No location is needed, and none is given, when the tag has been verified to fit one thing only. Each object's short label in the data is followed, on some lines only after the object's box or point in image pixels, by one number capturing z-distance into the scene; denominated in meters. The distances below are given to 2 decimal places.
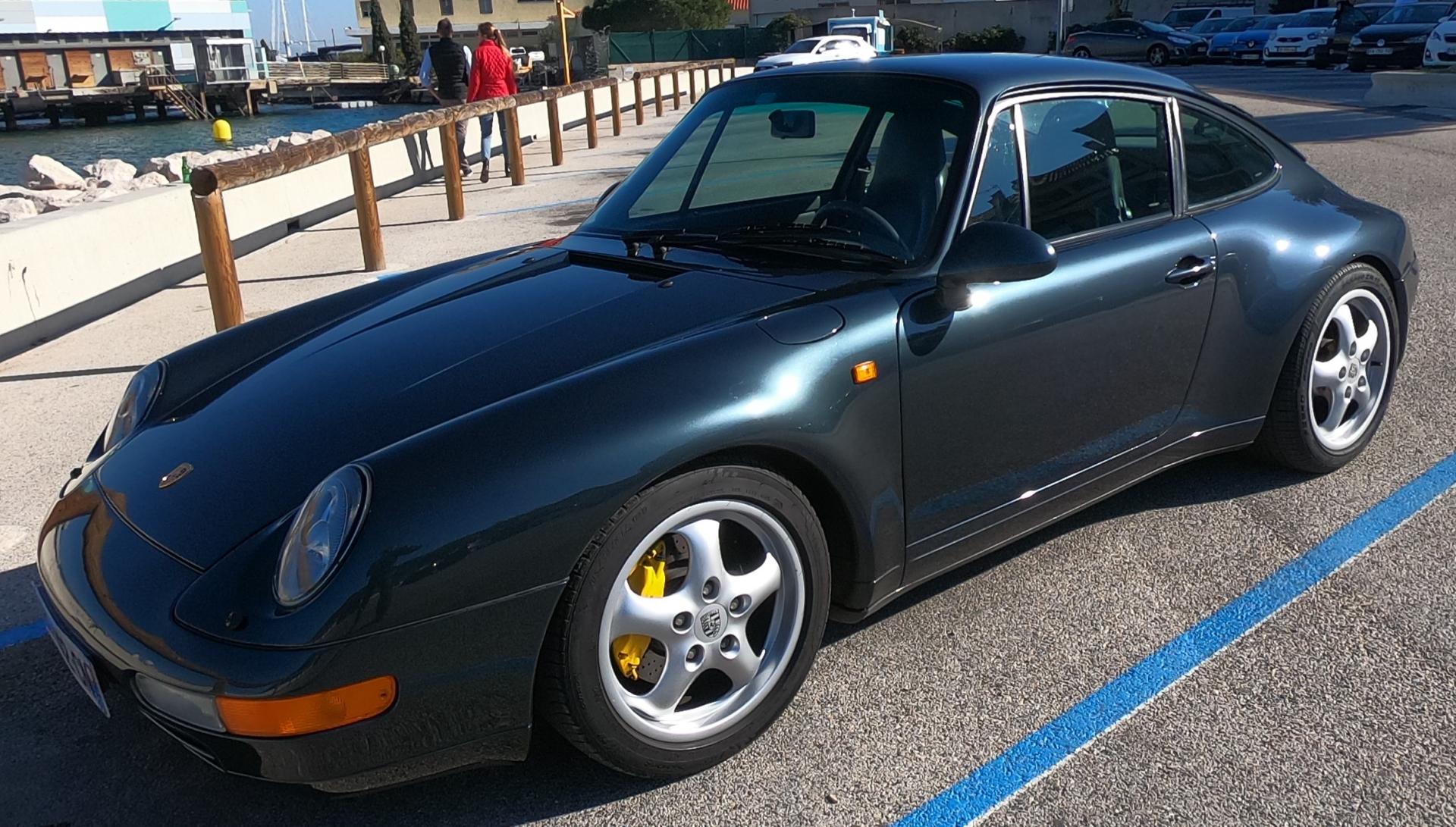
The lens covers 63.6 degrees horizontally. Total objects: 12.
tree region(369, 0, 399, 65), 77.62
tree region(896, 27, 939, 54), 56.23
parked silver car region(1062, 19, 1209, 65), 37.81
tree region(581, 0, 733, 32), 82.56
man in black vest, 13.90
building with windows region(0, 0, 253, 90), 64.69
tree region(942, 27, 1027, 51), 56.25
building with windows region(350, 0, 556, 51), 95.81
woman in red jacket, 13.39
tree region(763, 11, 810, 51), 65.50
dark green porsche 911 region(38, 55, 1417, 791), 2.23
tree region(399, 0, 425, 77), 73.62
